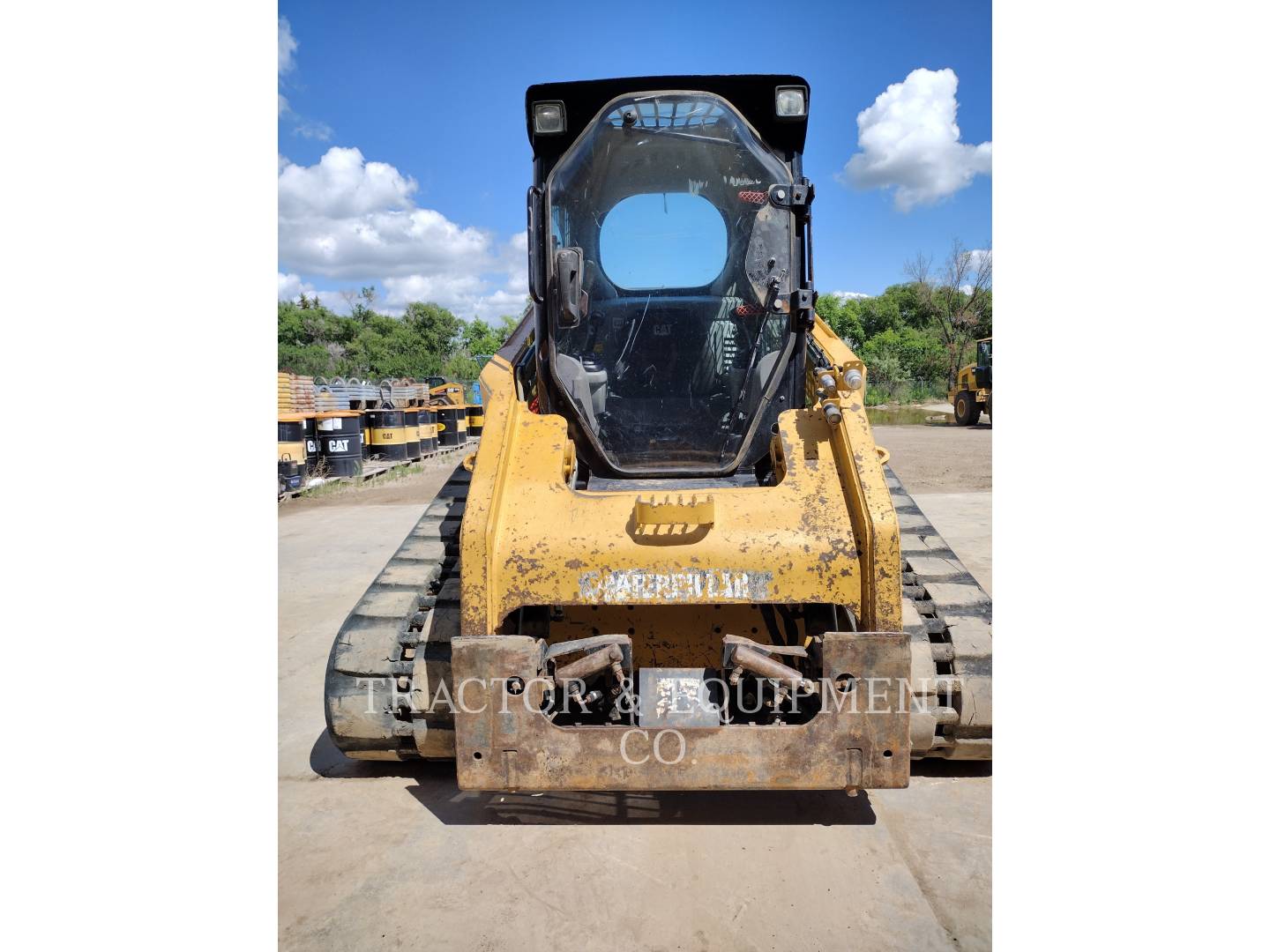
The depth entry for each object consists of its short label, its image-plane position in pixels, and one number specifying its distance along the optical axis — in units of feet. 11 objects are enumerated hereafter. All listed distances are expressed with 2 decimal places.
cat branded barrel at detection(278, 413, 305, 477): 36.96
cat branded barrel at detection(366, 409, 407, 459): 49.24
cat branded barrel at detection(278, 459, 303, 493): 36.65
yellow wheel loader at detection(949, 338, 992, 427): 73.05
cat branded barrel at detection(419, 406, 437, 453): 54.44
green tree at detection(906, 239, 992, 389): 111.45
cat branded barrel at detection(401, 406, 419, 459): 51.21
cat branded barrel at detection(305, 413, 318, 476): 43.29
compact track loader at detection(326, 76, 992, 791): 8.54
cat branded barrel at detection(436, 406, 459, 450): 60.59
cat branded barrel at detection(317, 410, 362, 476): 42.98
